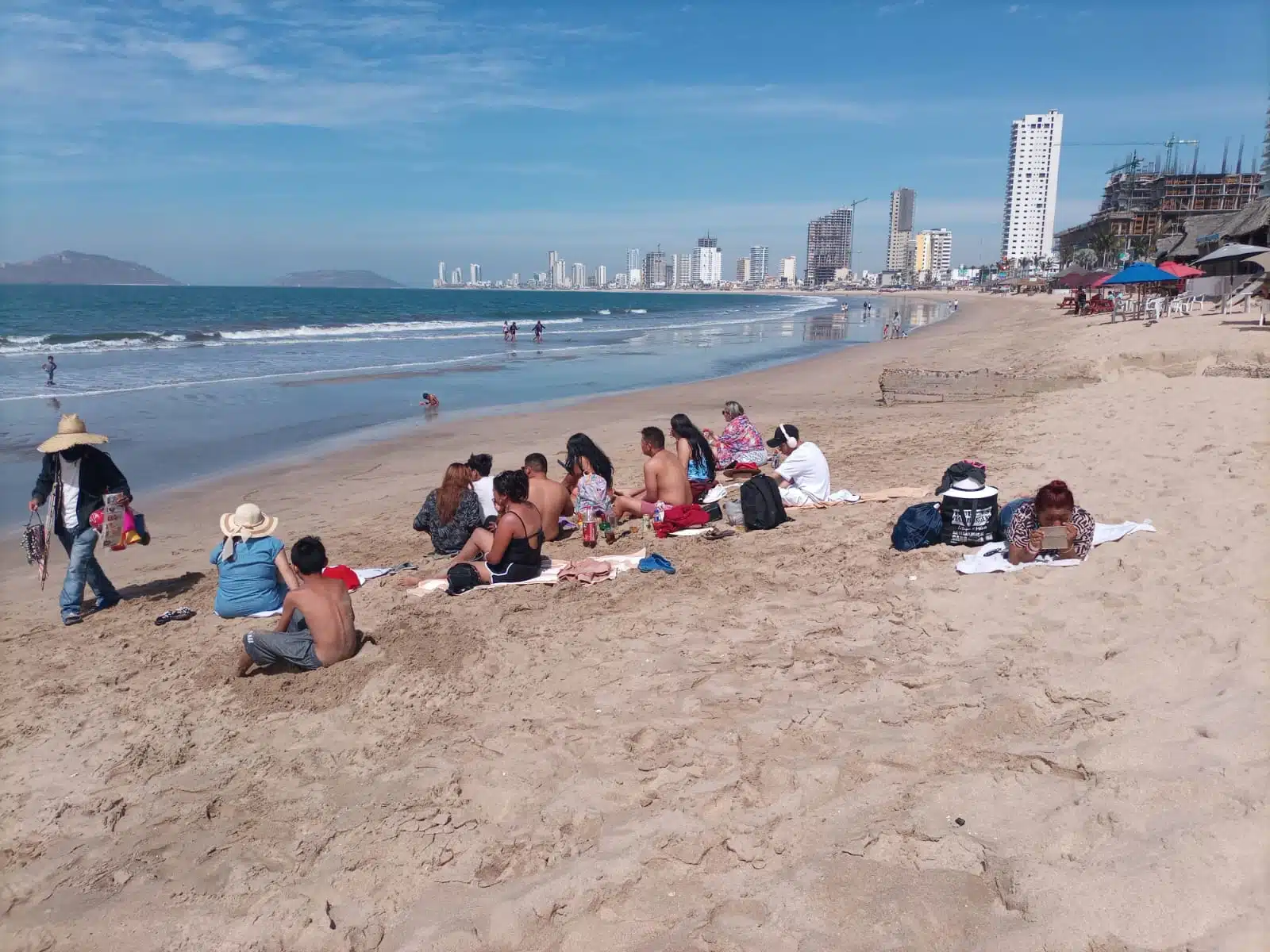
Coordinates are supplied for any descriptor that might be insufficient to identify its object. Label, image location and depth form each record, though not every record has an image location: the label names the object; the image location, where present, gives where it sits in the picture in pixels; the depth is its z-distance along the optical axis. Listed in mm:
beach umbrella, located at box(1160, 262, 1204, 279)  27417
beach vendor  5754
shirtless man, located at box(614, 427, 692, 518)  7152
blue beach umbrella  23438
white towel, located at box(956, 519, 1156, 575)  5172
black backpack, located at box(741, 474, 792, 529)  6828
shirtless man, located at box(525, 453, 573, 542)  7035
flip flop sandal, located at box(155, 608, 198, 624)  5648
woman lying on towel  5086
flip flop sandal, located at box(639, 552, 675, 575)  5988
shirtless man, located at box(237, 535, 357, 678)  4648
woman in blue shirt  5461
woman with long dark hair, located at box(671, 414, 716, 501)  7805
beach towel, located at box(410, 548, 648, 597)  5852
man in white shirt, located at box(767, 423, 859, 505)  7406
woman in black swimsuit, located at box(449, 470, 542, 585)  5789
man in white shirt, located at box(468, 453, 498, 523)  6906
